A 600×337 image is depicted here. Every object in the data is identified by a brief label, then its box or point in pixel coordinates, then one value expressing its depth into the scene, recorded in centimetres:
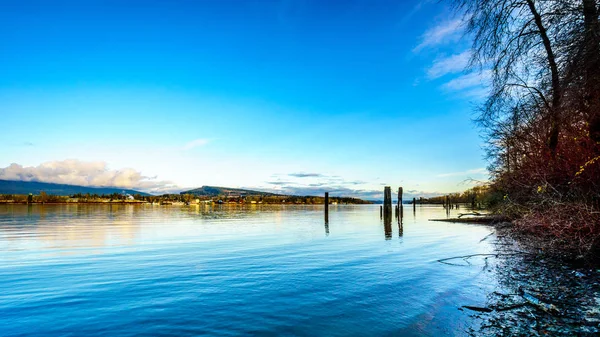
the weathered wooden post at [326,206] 3884
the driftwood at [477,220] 3021
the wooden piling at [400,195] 4662
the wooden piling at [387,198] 4477
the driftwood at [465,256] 1201
